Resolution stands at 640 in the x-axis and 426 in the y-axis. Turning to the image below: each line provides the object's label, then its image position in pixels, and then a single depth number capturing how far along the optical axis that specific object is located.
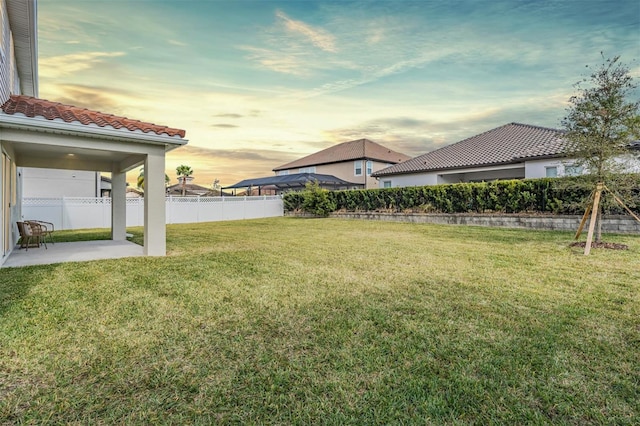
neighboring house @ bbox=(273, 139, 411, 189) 34.34
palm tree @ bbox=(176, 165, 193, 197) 44.47
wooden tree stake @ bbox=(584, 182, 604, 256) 8.01
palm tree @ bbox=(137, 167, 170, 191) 42.62
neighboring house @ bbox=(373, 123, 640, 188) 17.09
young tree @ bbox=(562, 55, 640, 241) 8.73
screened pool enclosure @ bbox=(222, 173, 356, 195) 30.87
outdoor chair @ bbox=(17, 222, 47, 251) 8.85
